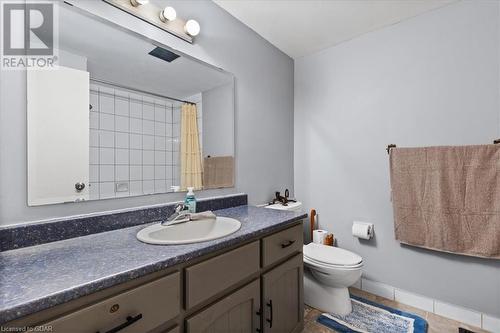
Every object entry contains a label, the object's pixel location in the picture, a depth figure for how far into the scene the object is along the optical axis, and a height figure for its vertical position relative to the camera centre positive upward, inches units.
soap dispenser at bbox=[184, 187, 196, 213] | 58.0 -8.2
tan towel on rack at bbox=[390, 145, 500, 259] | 63.8 -9.1
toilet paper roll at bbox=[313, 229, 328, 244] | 89.2 -25.8
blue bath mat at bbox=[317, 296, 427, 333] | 65.7 -44.6
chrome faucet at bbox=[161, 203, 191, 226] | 50.0 -10.6
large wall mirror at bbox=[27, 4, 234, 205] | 40.9 +10.6
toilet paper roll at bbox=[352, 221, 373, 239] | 81.9 -21.8
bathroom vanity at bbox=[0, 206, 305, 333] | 25.3 -16.1
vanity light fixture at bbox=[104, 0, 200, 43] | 50.5 +35.0
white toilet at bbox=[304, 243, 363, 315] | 68.7 -32.9
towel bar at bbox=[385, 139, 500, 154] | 78.6 +6.6
